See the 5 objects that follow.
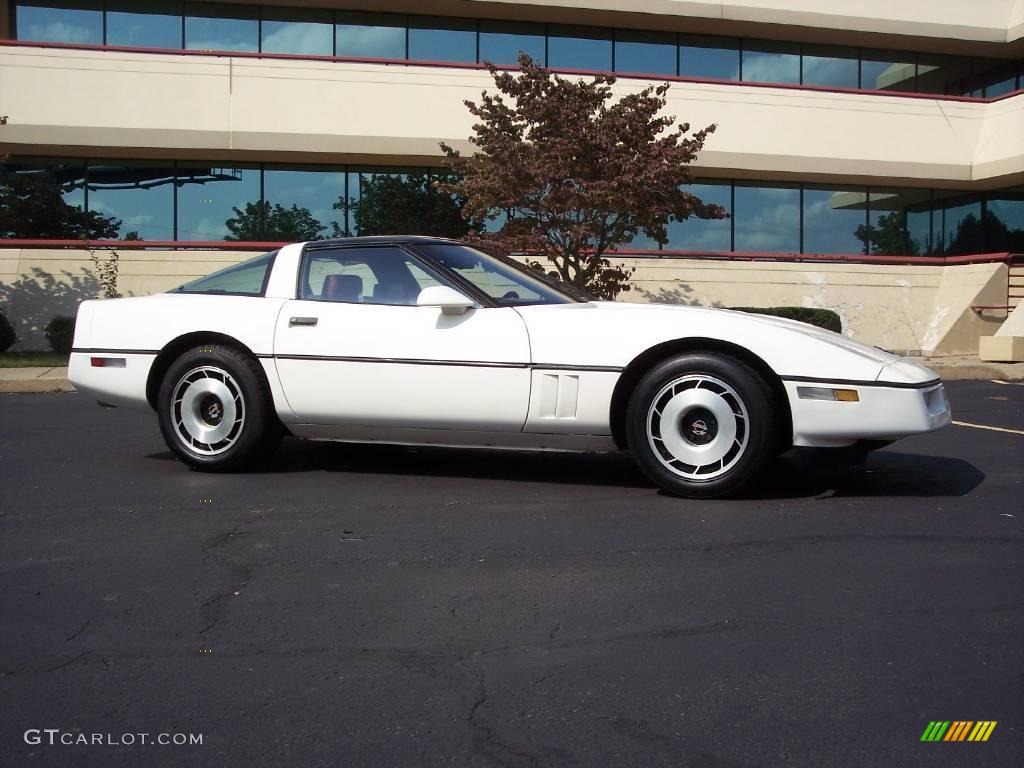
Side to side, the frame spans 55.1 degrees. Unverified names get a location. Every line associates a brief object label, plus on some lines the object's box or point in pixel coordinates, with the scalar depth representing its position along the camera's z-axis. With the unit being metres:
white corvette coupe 4.80
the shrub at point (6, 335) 17.27
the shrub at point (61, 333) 17.09
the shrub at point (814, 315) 17.72
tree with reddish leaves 14.73
